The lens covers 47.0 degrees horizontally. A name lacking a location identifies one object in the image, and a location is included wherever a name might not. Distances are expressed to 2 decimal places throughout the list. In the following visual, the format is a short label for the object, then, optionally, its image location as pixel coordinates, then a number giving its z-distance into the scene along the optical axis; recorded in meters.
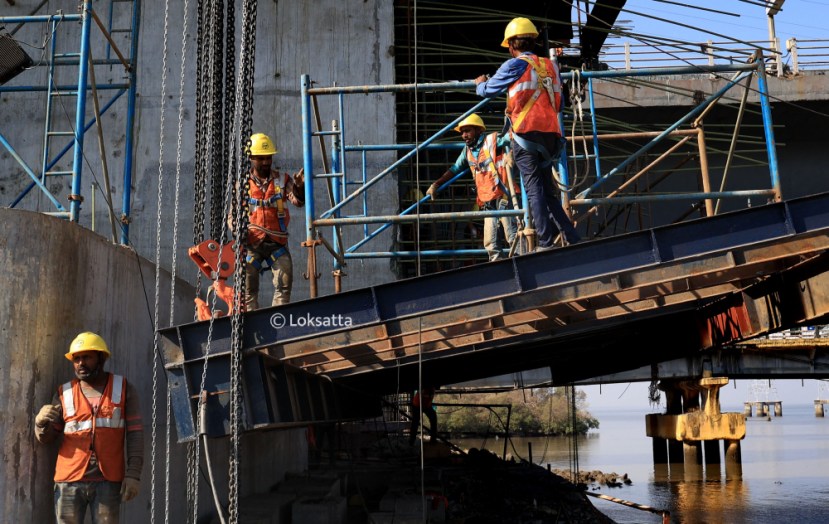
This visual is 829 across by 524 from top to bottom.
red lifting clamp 8.15
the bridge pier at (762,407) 104.56
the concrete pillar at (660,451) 29.03
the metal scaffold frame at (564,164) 8.76
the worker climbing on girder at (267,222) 9.38
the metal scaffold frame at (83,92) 8.75
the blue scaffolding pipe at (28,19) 10.17
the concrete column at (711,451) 27.00
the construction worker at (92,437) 6.89
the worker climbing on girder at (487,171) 10.45
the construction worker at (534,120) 8.32
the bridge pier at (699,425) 24.12
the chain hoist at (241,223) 7.40
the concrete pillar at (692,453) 25.95
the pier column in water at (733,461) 25.71
